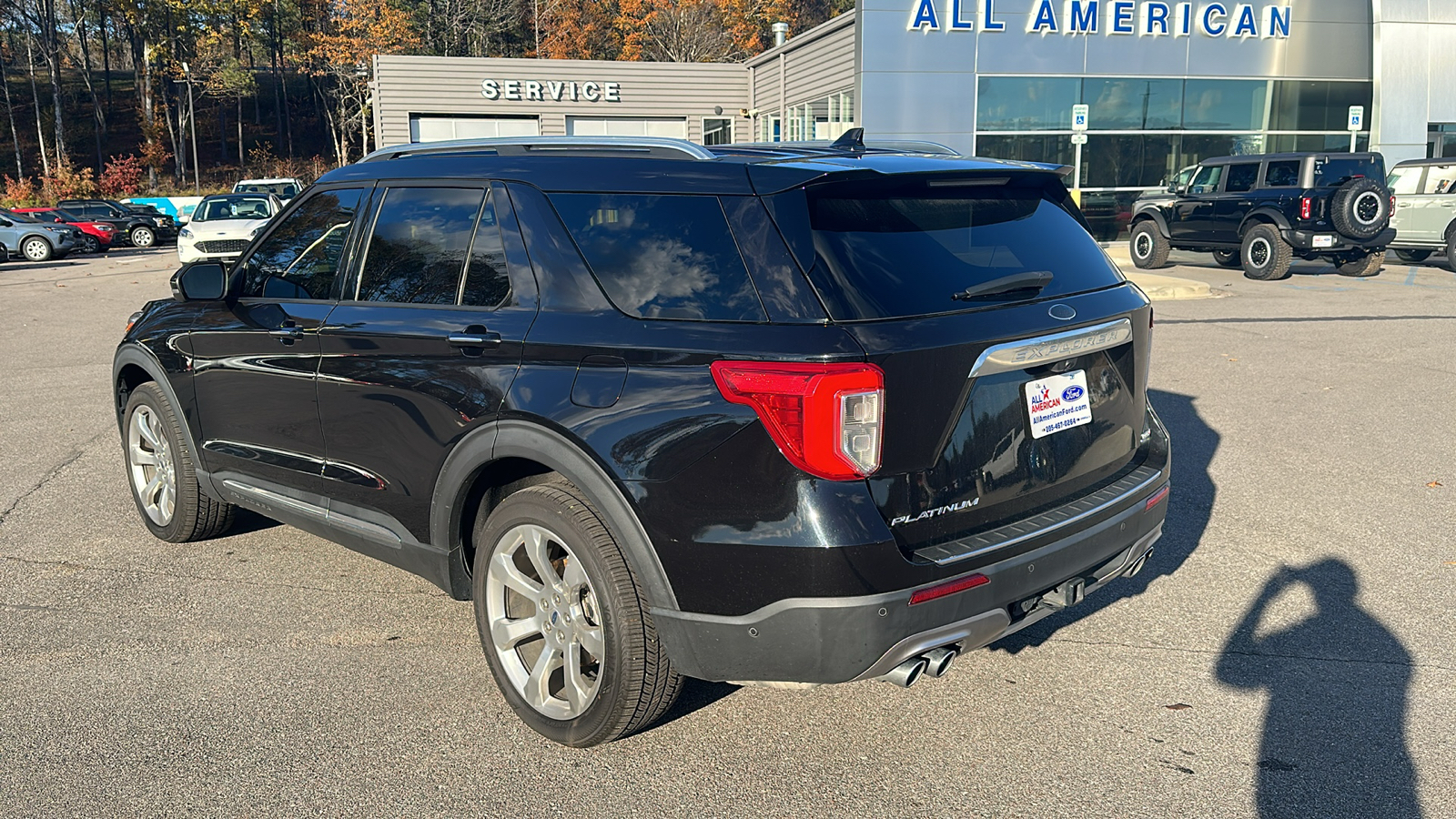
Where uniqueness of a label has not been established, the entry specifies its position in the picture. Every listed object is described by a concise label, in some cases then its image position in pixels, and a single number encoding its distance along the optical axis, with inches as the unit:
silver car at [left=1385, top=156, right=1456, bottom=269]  742.5
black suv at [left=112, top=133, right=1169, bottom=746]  112.7
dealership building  1007.6
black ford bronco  677.9
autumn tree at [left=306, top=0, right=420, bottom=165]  2111.2
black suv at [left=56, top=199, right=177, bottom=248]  1425.9
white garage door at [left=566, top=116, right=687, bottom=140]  1418.6
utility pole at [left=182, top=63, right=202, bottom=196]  2179.4
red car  1310.3
